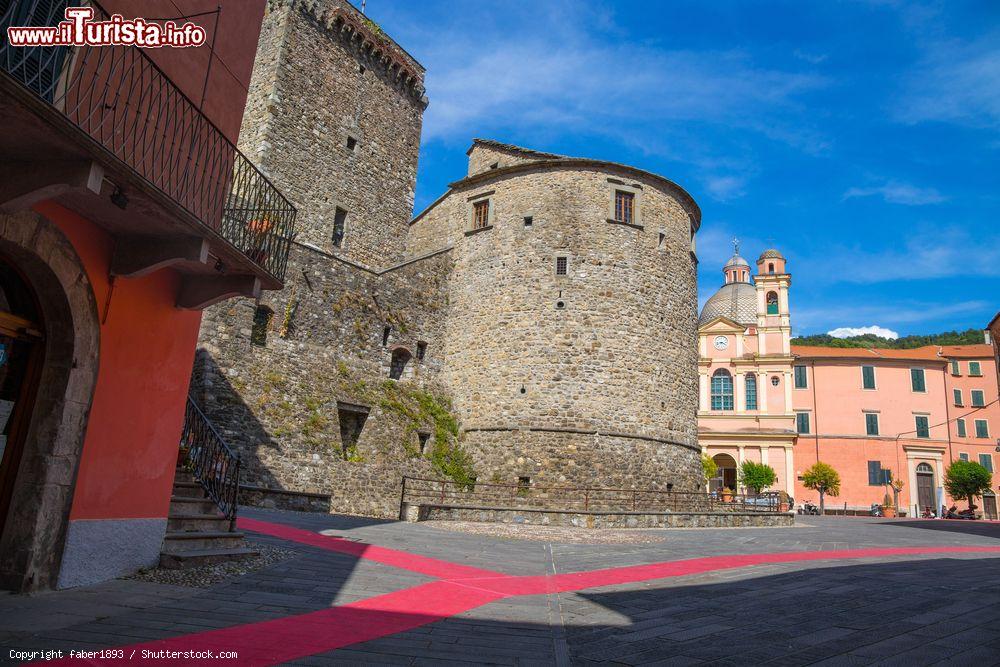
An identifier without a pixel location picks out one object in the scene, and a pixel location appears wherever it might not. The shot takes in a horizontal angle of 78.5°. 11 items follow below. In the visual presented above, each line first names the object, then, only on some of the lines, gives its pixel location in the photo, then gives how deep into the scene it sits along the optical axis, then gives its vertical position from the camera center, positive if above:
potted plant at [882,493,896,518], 39.84 -1.52
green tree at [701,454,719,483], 37.23 +0.38
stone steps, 6.84 -1.09
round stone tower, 20.45 +4.83
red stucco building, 4.95 +1.44
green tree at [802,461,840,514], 37.75 +0.13
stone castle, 18.36 +5.04
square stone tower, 21.67 +12.25
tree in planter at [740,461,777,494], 36.59 +0.02
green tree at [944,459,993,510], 36.06 +0.58
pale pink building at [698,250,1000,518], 42.22 +5.08
